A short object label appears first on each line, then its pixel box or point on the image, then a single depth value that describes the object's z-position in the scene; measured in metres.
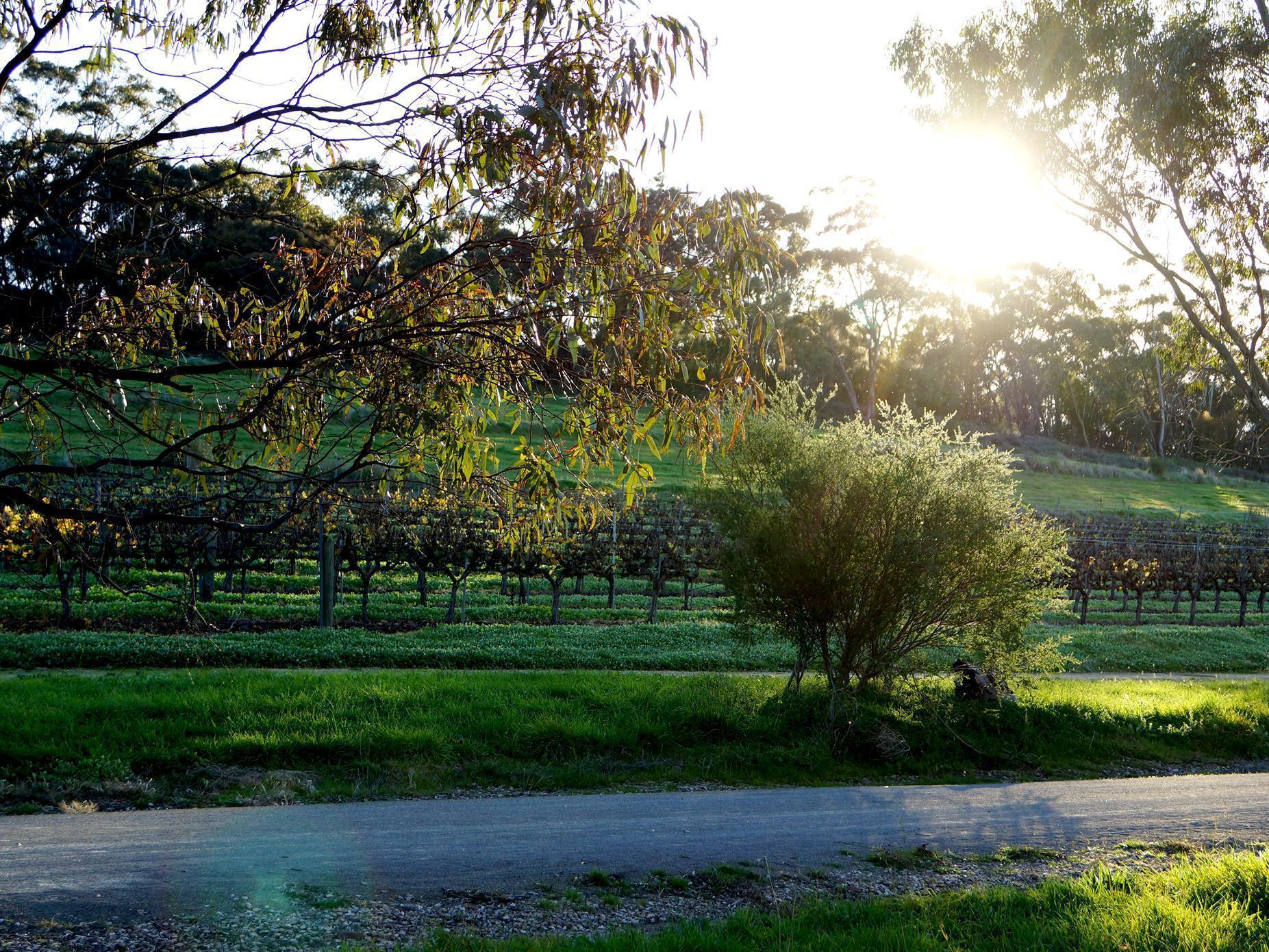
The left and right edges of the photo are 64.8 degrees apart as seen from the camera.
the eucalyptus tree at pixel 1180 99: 15.66
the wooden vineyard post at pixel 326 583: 14.20
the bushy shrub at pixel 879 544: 10.03
